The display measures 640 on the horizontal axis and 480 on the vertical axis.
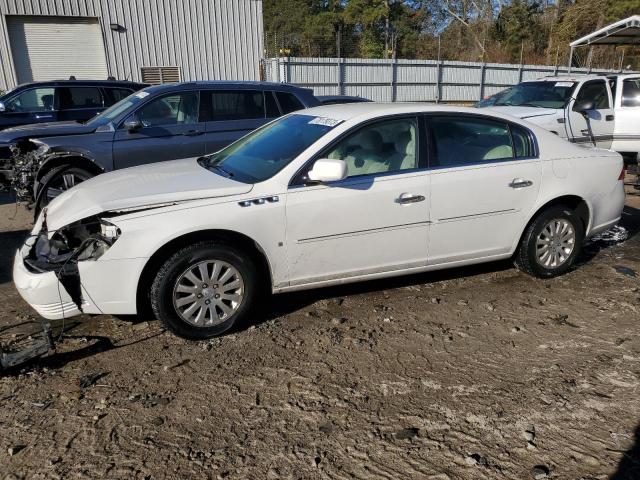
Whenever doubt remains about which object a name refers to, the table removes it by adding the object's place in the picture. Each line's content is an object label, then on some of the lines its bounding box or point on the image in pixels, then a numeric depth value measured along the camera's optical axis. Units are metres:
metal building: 17.73
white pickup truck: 9.01
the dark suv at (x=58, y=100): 9.25
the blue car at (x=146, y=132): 6.51
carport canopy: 14.42
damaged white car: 3.54
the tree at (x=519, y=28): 36.66
